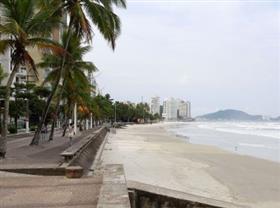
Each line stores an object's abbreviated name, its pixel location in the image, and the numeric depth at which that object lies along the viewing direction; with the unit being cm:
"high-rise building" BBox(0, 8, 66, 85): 3583
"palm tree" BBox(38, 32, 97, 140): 1606
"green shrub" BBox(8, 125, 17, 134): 2381
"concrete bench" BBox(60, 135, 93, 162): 797
